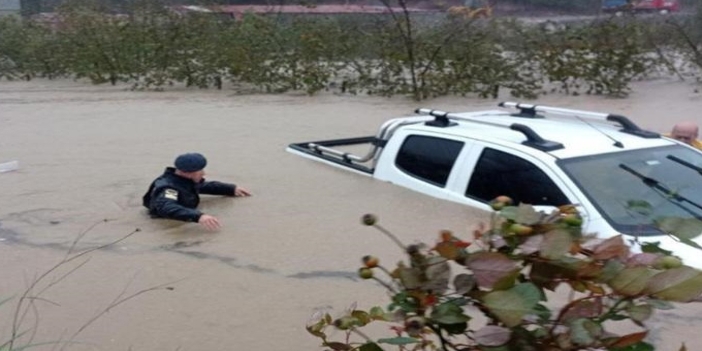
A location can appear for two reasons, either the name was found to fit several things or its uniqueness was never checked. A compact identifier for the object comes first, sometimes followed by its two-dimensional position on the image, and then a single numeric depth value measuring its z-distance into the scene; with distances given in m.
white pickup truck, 6.02
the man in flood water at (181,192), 7.64
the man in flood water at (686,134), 8.55
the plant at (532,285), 2.64
